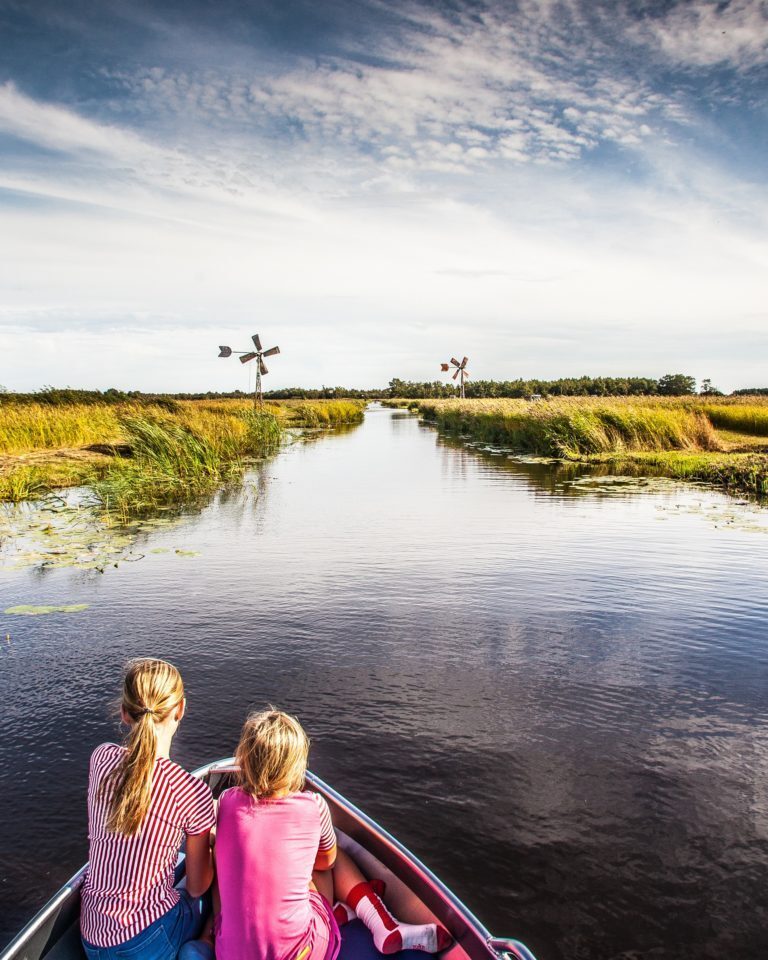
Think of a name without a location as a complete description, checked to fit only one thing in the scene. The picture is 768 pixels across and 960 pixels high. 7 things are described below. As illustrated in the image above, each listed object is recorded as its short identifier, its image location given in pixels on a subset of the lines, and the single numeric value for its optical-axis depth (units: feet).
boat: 8.55
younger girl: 8.43
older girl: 8.70
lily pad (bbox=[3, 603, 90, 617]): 27.20
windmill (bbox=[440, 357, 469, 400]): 265.95
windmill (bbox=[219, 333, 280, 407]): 135.70
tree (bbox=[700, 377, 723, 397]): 184.68
